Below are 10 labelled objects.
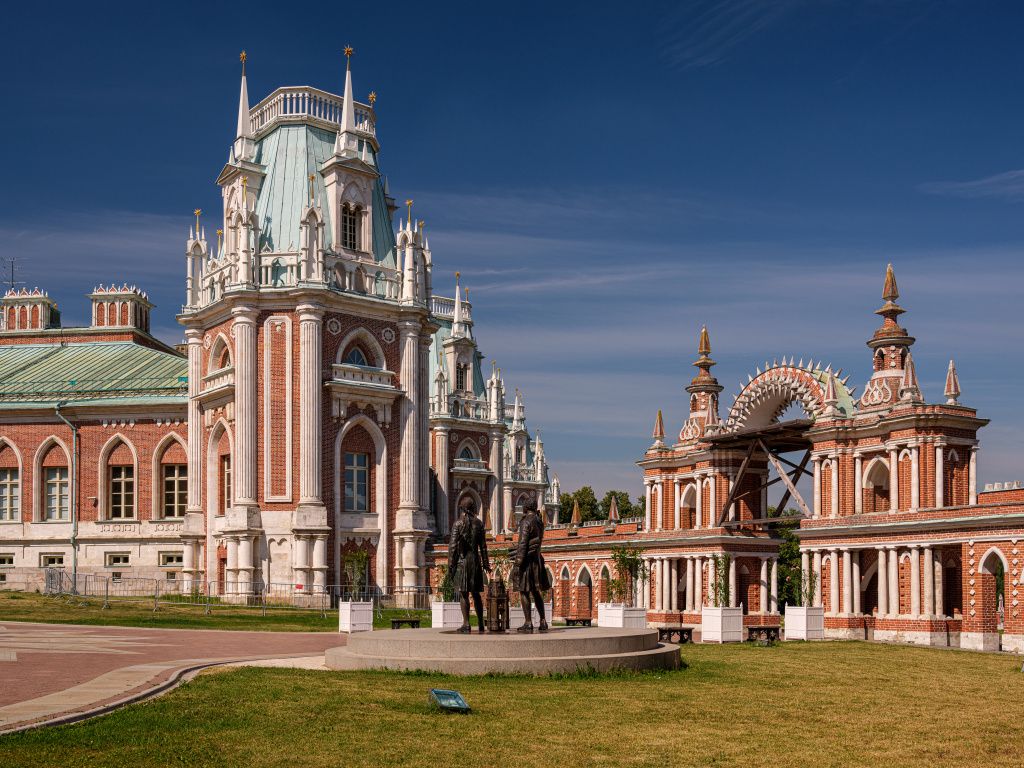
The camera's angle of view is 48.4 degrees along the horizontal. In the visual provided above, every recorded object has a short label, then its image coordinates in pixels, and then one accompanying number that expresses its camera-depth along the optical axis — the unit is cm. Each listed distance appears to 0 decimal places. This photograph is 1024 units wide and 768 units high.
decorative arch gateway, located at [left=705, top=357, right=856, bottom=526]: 4316
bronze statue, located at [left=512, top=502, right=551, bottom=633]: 2473
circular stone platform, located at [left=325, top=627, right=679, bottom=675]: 2133
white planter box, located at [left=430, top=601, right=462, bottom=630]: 3269
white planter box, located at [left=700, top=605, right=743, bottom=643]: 3341
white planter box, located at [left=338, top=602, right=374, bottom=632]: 3434
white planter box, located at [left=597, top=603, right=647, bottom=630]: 3127
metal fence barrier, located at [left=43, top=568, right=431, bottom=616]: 5022
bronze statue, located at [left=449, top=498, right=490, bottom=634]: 2538
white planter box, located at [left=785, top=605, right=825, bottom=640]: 3572
